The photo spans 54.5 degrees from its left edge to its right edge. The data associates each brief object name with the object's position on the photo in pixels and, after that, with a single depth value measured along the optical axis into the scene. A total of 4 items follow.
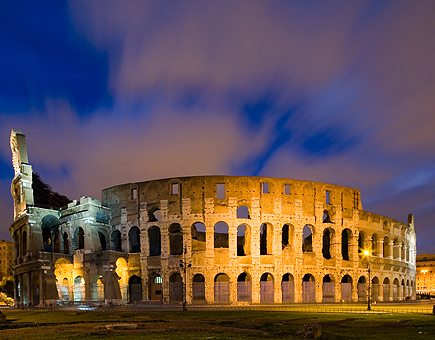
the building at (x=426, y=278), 130.00
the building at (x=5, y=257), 106.00
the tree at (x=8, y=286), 74.75
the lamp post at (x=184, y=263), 42.12
